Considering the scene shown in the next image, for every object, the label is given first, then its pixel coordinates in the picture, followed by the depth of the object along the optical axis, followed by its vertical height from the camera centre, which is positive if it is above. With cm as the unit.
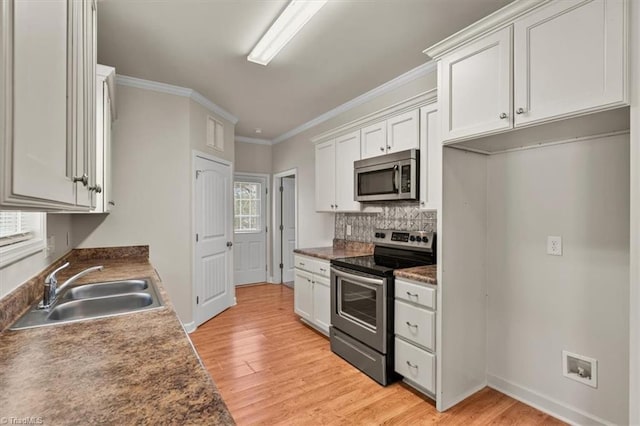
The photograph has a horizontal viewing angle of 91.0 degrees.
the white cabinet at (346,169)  327 +47
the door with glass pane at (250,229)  556 -30
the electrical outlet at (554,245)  203 -21
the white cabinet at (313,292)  322 -87
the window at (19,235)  132 -12
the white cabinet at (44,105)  48 +21
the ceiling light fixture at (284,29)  198 +131
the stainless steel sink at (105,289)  183 -48
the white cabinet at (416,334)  213 -86
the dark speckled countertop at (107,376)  68 -44
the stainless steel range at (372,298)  240 -72
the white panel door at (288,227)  582 -27
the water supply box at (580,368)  186 -95
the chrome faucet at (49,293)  145 -38
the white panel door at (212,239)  371 -34
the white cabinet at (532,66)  138 +76
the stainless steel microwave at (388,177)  260 +32
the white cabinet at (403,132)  261 +70
